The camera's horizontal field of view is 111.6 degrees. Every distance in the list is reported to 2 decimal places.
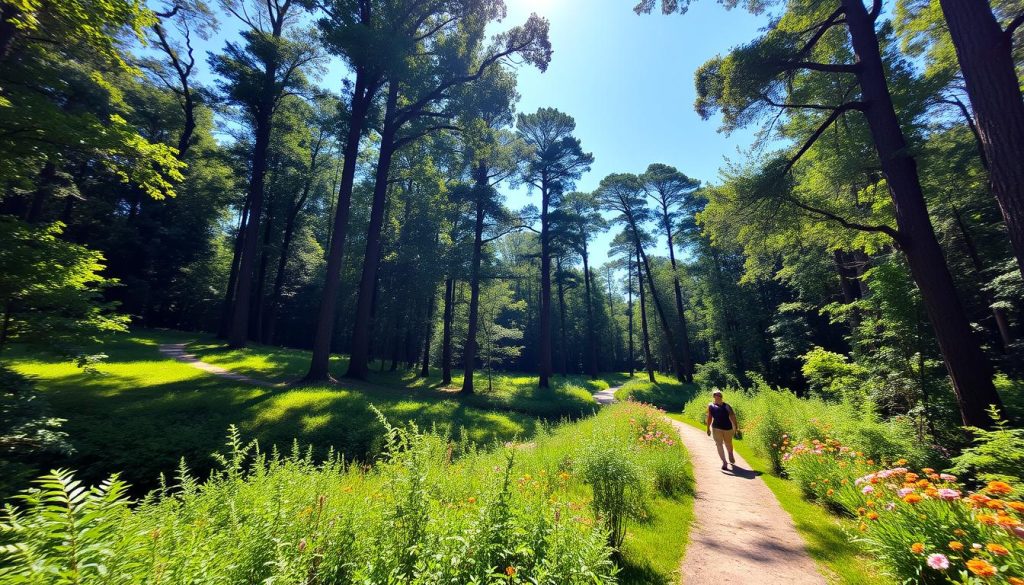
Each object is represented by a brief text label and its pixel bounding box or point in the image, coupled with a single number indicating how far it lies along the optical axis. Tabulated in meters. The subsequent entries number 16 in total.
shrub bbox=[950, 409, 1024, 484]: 3.42
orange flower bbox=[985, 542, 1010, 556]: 2.37
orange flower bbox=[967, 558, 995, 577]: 2.17
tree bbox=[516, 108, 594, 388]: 20.55
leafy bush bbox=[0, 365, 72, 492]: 4.41
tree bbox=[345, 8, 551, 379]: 14.06
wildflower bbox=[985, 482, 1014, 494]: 2.69
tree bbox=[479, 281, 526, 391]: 20.70
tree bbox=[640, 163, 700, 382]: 25.28
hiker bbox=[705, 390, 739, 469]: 7.77
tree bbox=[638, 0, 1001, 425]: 4.96
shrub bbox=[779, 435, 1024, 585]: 2.51
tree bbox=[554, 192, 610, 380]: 20.48
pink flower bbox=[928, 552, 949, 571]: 2.41
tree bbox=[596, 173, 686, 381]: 25.69
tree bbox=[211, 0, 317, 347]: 16.44
